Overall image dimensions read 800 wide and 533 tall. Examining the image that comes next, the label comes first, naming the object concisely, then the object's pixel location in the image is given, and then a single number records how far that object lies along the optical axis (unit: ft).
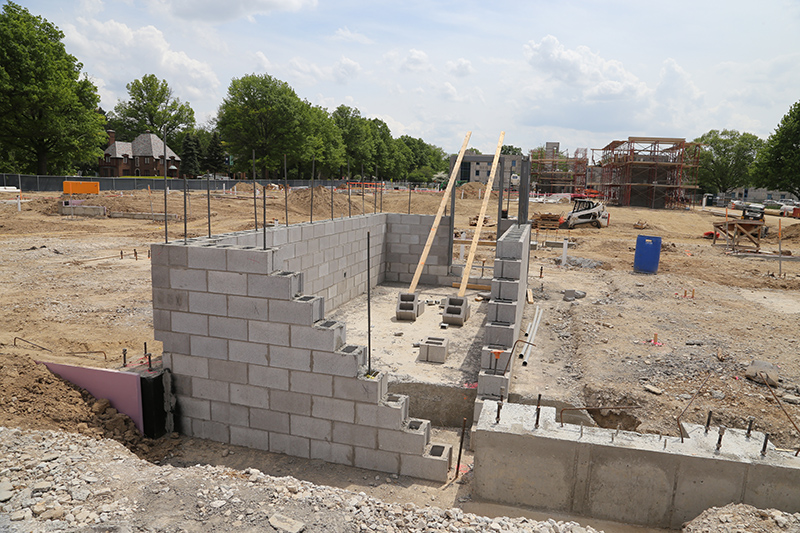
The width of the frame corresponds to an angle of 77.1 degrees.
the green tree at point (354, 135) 240.32
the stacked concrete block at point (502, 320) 26.08
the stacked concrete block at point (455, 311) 39.34
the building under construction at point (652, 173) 156.76
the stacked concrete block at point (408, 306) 40.09
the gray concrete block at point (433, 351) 31.35
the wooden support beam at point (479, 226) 38.38
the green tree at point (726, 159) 224.12
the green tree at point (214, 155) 222.79
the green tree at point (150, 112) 205.57
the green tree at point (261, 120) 166.20
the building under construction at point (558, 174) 221.25
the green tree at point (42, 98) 109.70
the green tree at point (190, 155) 215.31
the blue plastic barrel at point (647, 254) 62.54
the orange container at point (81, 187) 107.34
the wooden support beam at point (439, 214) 41.22
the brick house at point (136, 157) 201.67
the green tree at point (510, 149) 383.04
